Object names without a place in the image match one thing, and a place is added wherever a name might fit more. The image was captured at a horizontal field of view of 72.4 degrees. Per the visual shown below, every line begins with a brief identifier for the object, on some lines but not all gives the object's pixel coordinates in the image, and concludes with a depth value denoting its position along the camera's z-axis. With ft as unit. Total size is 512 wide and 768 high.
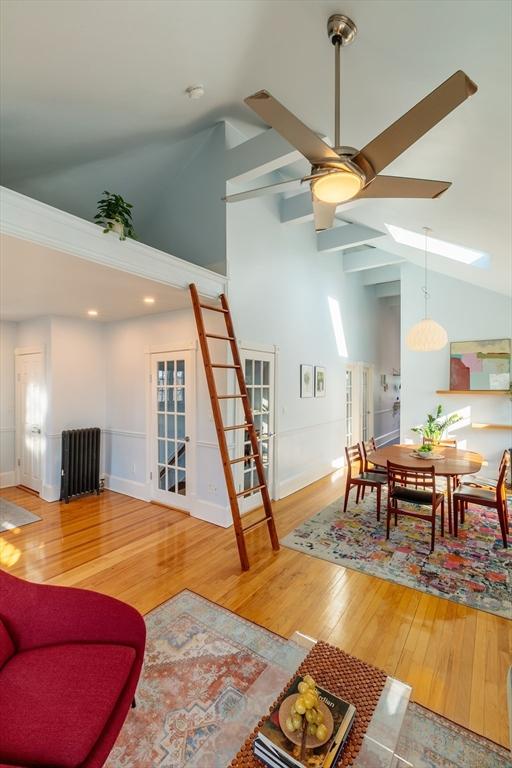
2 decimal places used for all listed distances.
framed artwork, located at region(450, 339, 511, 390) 18.34
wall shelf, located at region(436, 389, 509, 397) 18.06
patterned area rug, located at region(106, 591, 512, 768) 5.00
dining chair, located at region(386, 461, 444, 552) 10.66
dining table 11.39
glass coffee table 4.25
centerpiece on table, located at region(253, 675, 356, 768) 3.86
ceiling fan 4.43
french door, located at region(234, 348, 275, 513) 13.61
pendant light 15.58
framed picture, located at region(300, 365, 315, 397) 17.40
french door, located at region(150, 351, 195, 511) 13.64
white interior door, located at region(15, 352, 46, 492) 16.01
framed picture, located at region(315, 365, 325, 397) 18.61
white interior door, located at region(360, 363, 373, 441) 25.08
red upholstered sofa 3.92
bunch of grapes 3.96
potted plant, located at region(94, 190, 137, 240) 8.79
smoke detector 9.27
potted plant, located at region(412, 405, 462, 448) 14.46
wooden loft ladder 9.96
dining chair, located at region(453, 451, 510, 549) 11.04
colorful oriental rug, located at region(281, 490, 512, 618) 8.93
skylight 13.83
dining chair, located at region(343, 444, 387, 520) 13.28
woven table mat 4.05
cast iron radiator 15.34
